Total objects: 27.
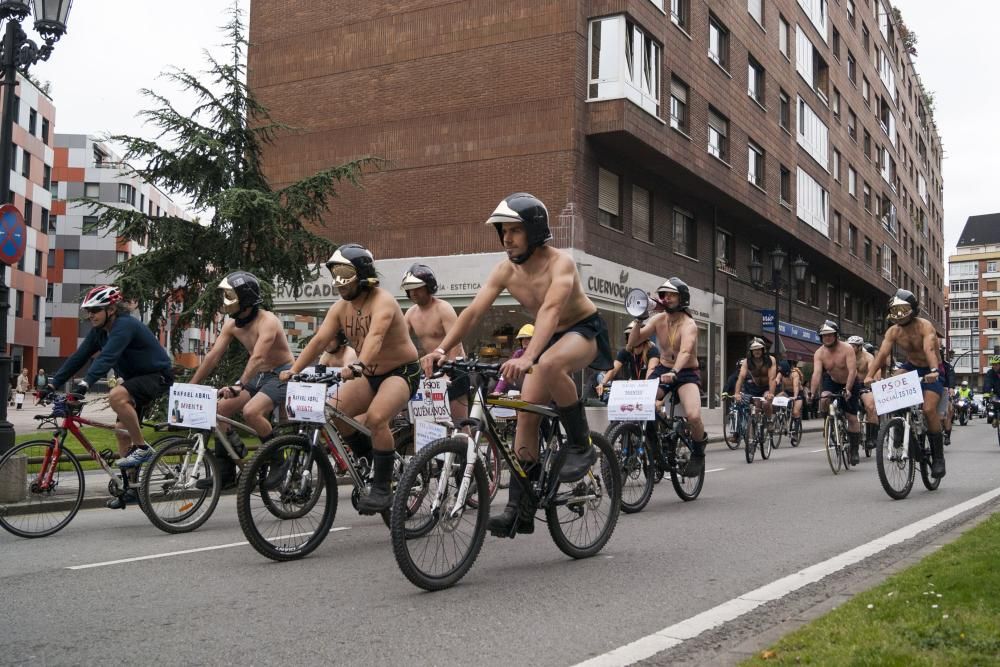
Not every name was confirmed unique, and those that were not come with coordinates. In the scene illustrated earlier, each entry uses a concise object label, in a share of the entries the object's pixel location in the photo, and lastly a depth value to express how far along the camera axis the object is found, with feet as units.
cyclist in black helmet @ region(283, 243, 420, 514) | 21.34
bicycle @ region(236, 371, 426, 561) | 19.15
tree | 64.28
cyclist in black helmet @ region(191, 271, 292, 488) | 26.14
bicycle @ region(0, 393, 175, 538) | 24.07
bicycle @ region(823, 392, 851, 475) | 41.60
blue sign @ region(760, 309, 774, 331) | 102.78
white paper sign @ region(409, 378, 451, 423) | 23.35
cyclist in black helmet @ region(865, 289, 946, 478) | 32.12
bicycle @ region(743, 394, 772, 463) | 50.37
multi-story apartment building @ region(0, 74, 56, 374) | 206.39
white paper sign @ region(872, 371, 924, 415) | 30.78
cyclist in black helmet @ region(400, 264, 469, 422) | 29.89
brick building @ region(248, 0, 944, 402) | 80.74
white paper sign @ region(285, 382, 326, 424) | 20.24
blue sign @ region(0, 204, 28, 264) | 31.94
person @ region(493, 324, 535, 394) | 22.56
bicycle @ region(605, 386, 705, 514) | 27.12
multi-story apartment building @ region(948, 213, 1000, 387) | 413.80
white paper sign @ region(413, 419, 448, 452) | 19.75
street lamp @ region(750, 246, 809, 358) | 87.35
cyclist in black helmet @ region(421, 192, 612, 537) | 18.47
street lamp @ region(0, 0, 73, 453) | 34.14
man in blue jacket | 25.64
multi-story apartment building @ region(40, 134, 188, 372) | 255.50
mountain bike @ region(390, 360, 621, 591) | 16.28
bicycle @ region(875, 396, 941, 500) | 30.40
